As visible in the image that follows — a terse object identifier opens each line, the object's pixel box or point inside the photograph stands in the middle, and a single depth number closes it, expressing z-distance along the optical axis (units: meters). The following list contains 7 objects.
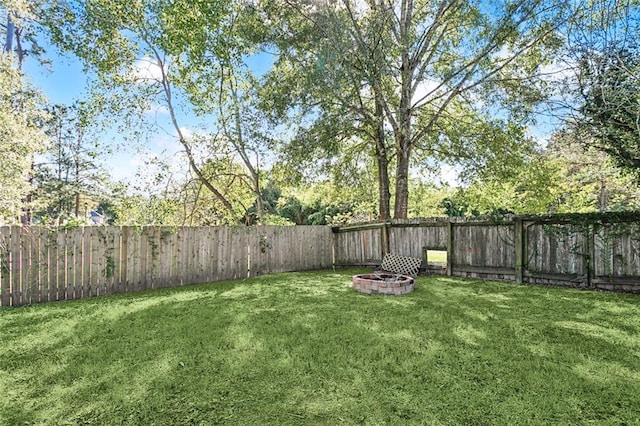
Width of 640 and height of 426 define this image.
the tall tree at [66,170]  12.19
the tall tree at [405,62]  7.33
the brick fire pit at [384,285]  5.32
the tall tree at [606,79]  4.52
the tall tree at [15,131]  7.29
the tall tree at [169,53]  6.82
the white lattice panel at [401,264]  7.41
